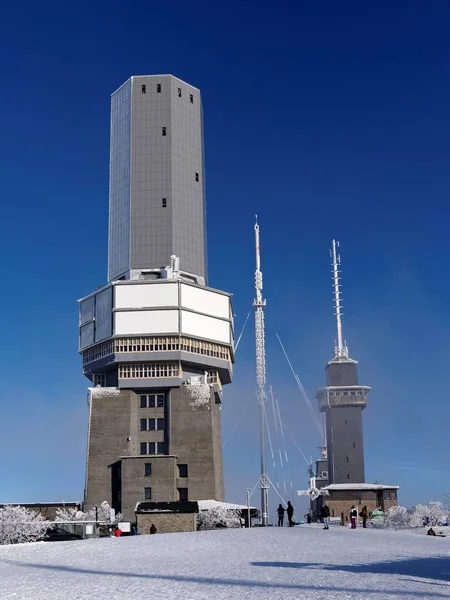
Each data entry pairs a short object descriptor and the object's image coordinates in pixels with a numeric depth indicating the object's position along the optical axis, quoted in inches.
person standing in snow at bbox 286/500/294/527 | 2546.8
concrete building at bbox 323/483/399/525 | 5536.4
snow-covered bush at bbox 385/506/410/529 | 4068.9
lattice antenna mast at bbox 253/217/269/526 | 4478.3
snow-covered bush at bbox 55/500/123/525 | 4092.0
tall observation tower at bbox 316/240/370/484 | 6412.4
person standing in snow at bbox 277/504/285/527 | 2802.7
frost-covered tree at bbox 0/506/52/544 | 3164.4
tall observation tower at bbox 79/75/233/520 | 4510.3
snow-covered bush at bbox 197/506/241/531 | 3622.0
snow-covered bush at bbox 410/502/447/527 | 4090.1
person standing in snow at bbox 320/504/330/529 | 2289.1
